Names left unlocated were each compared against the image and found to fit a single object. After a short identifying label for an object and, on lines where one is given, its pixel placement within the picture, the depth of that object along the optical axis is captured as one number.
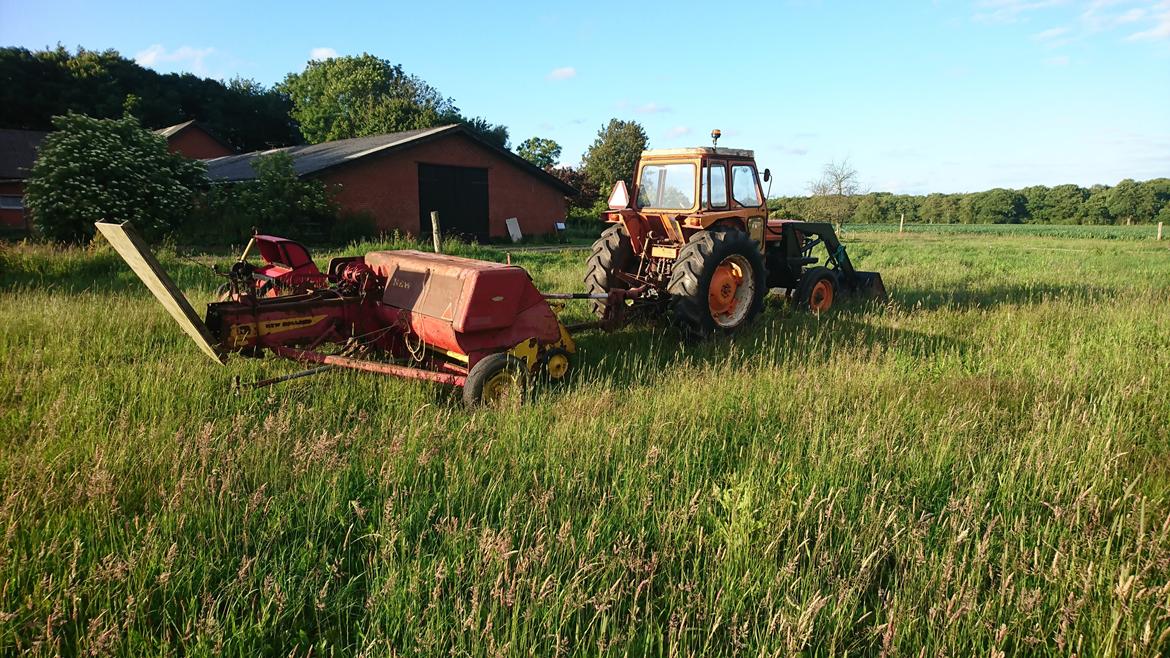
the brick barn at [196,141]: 33.81
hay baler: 4.30
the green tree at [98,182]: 14.56
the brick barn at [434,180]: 19.95
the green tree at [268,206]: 17.28
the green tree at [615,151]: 40.28
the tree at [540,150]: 48.19
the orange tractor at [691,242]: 6.45
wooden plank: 3.83
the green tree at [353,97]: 47.03
